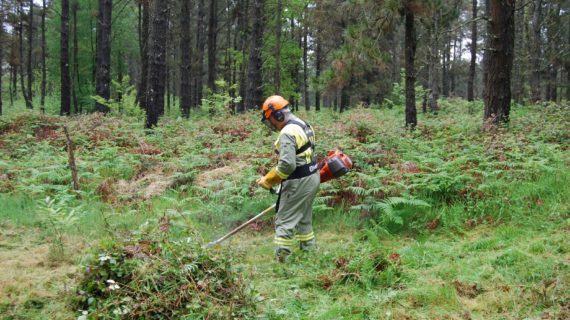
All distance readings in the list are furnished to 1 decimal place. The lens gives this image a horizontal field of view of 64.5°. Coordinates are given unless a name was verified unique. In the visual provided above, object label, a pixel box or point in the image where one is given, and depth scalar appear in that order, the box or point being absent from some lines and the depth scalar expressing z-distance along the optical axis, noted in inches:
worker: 239.3
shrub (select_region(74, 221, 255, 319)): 157.1
